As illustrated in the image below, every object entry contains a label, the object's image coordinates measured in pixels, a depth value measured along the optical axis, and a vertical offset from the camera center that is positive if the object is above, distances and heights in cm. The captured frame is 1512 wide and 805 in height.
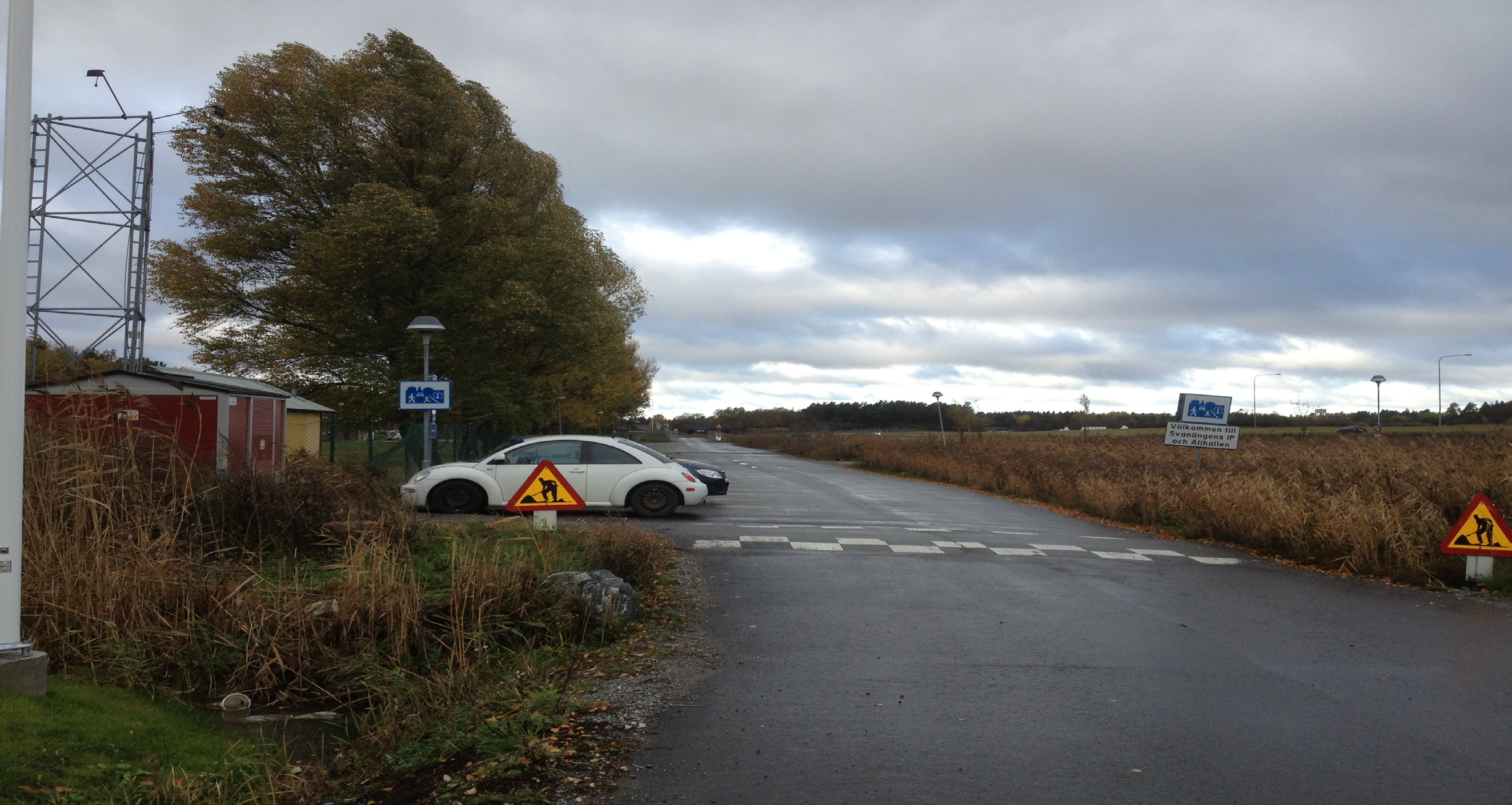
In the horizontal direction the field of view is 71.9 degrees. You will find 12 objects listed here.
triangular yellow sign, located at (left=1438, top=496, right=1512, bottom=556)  1116 -83
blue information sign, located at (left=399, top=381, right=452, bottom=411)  1845 +68
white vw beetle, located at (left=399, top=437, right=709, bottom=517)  1650 -68
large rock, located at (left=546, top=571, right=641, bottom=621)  790 -119
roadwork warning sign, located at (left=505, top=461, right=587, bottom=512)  1032 -57
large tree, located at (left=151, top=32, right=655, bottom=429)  2672 +501
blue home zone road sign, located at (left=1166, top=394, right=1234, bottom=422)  2136 +84
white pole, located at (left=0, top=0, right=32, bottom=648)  527 +64
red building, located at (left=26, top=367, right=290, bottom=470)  1537 +35
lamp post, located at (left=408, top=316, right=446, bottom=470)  1888 +192
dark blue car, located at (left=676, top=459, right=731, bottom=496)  2219 -85
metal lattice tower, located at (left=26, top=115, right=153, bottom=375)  2173 +401
